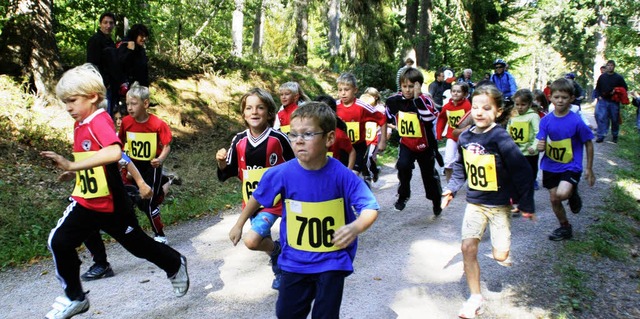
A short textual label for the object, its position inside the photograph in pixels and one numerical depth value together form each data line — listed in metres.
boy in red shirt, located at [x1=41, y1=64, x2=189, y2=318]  3.91
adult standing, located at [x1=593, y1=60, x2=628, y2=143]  14.72
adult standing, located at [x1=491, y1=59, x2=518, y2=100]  13.42
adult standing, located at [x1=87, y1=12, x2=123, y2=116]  8.86
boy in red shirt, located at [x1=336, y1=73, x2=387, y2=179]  6.93
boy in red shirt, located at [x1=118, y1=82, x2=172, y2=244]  6.02
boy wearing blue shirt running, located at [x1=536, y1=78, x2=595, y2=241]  6.16
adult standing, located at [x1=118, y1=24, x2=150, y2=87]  9.01
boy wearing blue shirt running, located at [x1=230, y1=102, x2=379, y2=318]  3.16
